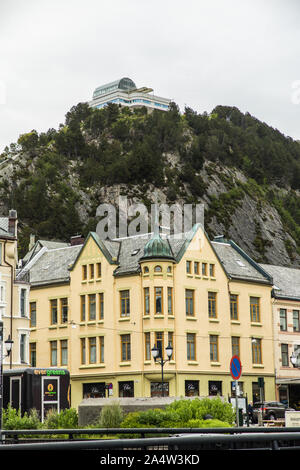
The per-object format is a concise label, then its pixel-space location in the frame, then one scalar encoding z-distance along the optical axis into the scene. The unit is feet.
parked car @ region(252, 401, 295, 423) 168.85
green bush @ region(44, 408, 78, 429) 106.01
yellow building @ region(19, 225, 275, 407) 192.34
